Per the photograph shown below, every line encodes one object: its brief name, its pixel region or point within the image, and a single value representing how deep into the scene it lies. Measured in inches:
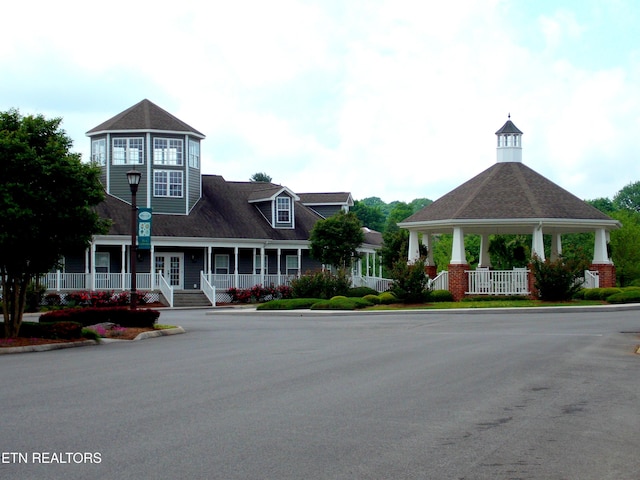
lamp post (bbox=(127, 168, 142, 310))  1095.0
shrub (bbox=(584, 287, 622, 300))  1546.5
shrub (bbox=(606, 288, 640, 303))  1466.5
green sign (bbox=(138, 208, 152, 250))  1197.1
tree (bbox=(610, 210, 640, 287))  2469.2
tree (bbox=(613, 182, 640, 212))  4736.7
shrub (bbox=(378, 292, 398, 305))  1577.3
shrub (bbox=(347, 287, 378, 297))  1832.6
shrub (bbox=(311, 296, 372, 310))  1485.0
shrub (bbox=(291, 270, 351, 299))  1728.6
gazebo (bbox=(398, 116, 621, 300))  1665.8
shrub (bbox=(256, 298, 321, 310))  1552.7
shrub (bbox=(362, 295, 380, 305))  1587.5
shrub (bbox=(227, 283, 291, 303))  1993.1
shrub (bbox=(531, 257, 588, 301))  1485.0
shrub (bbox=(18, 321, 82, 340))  875.4
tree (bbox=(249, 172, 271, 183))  4660.4
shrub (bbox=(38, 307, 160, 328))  1031.6
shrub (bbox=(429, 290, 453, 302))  1601.9
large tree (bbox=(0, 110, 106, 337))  858.8
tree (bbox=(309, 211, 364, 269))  2026.3
